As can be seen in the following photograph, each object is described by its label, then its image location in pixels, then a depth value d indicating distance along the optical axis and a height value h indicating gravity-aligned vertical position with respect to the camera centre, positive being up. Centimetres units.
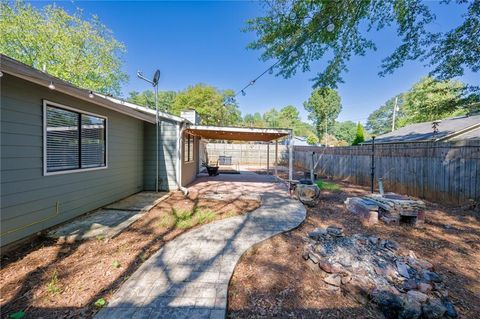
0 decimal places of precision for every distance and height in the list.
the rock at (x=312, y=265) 256 -144
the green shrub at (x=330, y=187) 765 -122
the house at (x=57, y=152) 271 +4
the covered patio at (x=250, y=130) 692 +93
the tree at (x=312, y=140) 3422 +286
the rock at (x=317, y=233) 326 -128
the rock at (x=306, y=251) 277 -135
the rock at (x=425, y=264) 253 -138
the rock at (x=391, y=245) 291 -131
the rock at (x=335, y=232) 326 -125
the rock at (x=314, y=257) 265 -136
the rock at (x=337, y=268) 239 -136
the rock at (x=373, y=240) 302 -129
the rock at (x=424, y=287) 212 -140
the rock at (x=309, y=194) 537 -103
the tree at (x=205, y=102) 2488 +688
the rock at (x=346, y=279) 223 -139
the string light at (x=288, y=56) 611 +335
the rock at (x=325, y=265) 247 -139
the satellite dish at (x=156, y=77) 600 +235
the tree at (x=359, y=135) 1725 +202
